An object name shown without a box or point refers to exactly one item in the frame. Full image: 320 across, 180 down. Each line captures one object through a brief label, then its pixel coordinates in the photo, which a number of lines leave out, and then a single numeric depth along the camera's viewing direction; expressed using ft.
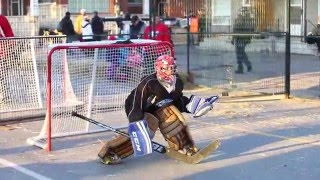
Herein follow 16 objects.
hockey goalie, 25.30
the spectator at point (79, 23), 79.60
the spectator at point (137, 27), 67.33
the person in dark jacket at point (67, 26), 76.70
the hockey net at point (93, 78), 31.53
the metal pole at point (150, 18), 49.90
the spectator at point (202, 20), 60.82
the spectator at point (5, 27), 37.47
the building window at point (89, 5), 145.38
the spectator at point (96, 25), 77.41
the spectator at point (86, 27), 74.33
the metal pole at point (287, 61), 44.47
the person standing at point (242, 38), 50.31
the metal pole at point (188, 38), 53.30
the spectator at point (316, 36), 49.59
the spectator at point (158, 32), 49.93
